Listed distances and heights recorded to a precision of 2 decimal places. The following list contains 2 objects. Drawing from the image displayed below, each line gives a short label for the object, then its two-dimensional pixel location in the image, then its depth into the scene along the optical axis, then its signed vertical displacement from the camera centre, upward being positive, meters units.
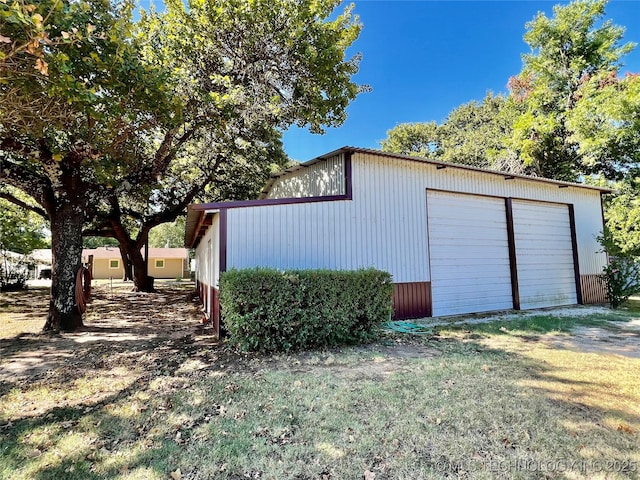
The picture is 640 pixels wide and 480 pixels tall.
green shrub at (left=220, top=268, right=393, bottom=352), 5.27 -0.63
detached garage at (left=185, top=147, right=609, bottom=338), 6.94 +0.76
